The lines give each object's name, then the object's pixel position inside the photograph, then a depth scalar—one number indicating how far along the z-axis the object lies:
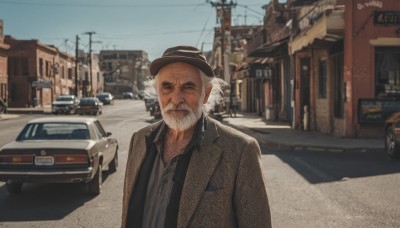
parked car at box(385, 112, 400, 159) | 13.46
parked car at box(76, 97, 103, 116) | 47.19
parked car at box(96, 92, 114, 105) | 80.62
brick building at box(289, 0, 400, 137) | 19.16
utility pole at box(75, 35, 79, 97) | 73.84
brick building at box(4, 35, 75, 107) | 62.56
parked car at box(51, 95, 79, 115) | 47.97
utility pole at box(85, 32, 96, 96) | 93.12
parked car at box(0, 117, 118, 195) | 8.71
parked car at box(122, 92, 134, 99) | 123.56
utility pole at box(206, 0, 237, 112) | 42.53
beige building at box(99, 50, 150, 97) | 147.12
